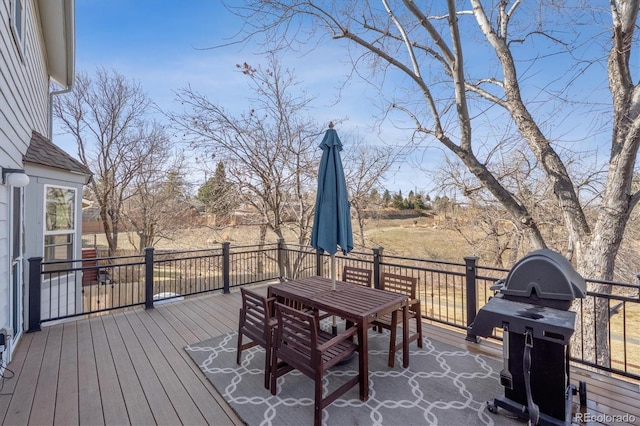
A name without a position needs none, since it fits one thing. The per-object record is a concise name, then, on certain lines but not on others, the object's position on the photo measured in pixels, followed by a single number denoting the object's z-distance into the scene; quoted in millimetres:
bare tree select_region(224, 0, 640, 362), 4645
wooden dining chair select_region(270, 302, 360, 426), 2252
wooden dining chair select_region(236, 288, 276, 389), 2705
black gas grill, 2002
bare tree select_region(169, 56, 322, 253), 7633
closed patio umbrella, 3410
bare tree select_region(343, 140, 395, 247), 9539
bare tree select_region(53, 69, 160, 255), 11578
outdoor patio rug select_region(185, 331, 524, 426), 2273
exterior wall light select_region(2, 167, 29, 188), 2967
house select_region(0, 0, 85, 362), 3076
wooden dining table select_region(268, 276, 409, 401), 2572
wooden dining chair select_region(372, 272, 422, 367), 3008
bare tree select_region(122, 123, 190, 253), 12461
